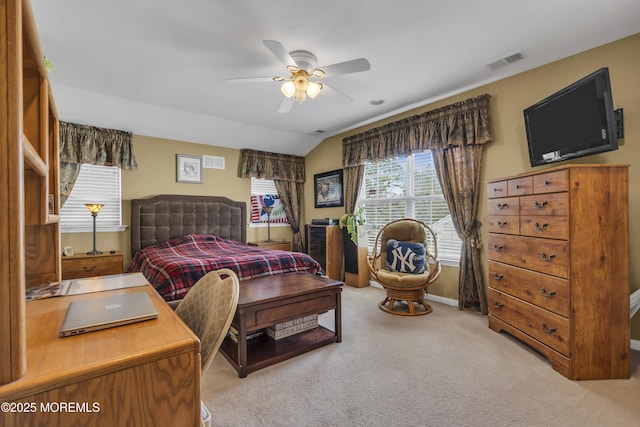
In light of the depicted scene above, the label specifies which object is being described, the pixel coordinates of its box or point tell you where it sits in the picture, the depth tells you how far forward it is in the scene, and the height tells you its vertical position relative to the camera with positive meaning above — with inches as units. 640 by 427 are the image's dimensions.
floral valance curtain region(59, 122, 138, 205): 155.3 +37.3
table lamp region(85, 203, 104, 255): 153.3 +3.1
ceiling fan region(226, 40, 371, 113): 99.4 +48.9
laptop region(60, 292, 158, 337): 38.0 -14.1
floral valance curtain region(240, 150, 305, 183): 216.2 +37.7
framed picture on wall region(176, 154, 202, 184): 191.2 +31.1
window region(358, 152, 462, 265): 154.2 +9.1
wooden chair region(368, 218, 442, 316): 131.7 -25.4
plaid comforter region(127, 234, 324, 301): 109.8 -20.0
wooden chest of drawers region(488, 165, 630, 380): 80.9 -16.9
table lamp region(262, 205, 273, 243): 224.8 -1.8
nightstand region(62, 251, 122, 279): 143.9 -24.4
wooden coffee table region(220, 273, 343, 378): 86.6 -31.7
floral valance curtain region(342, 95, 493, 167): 133.9 +42.3
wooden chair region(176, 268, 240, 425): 44.8 -16.7
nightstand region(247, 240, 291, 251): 212.4 -21.8
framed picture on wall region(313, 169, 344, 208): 210.7 +18.6
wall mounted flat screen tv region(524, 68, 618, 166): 84.0 +28.6
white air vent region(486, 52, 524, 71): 110.0 +58.2
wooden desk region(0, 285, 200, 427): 27.2 -16.5
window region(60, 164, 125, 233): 158.7 +9.5
